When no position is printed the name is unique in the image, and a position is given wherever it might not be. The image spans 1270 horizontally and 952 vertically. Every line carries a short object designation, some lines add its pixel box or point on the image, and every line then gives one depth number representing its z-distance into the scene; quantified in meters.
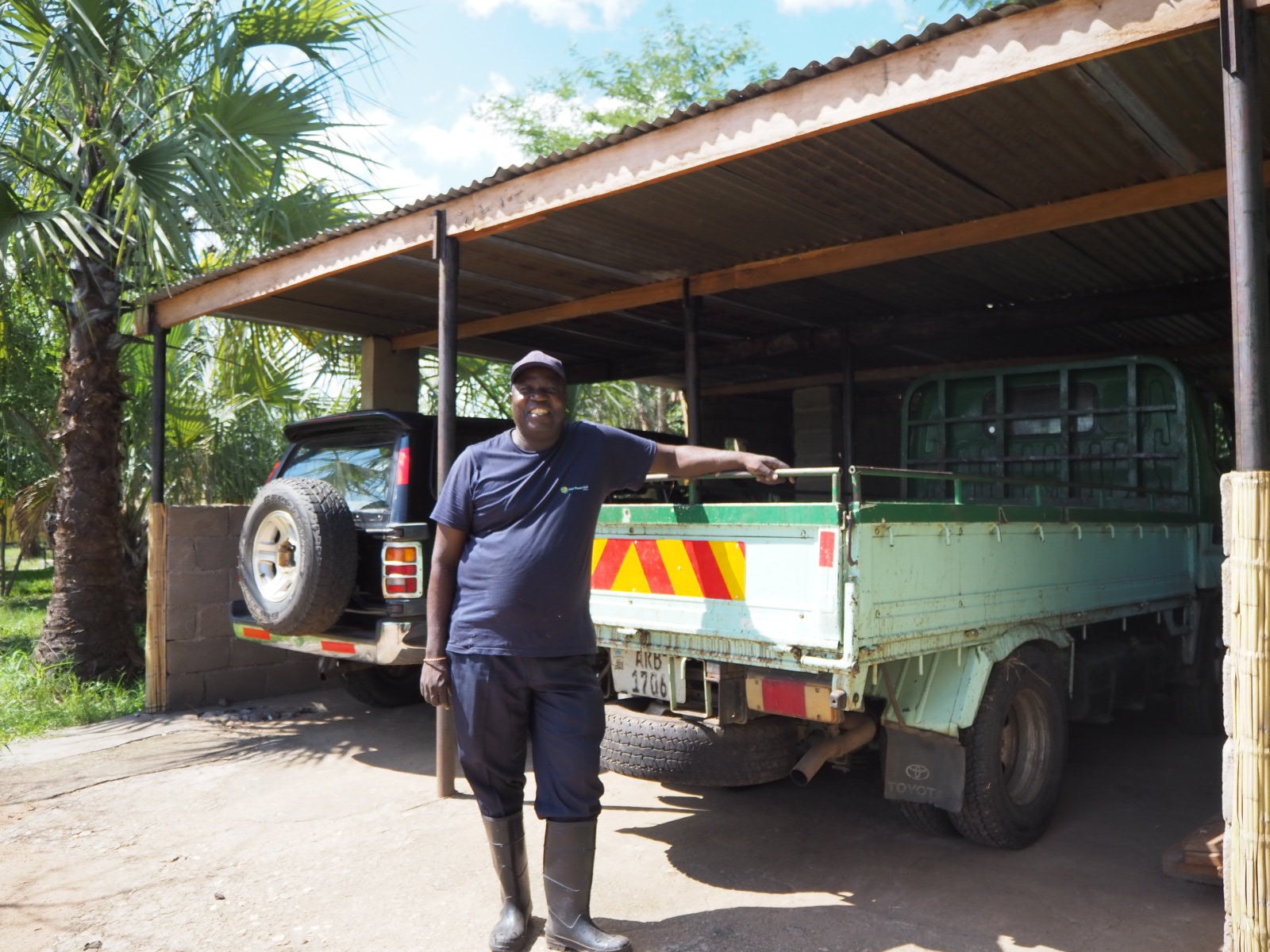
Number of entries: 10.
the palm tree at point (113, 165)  6.88
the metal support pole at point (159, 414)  7.48
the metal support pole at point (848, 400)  9.07
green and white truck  3.54
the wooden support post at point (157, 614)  7.12
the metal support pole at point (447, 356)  5.30
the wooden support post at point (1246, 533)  2.90
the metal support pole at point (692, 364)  7.36
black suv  5.40
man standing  3.34
